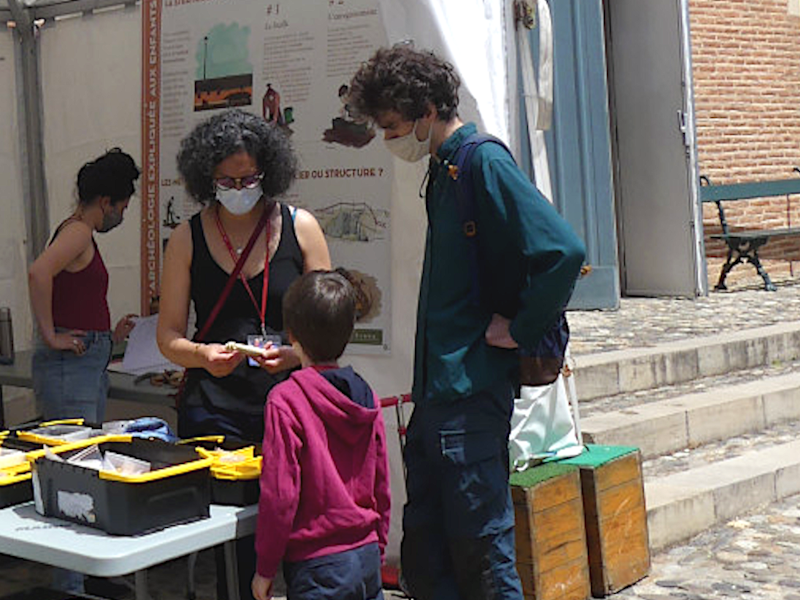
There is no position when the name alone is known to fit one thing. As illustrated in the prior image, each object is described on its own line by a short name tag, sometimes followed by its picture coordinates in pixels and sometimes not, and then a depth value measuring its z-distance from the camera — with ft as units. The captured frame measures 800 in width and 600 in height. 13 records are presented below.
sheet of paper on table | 17.08
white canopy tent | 18.08
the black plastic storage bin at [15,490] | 9.84
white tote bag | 14.49
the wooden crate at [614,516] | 15.51
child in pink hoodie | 9.38
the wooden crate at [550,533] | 14.55
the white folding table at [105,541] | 8.51
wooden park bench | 38.14
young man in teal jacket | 10.46
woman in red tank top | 14.61
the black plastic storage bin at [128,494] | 8.89
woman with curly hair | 11.72
